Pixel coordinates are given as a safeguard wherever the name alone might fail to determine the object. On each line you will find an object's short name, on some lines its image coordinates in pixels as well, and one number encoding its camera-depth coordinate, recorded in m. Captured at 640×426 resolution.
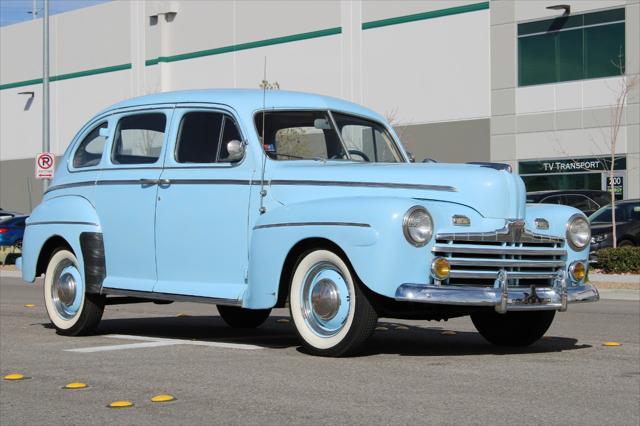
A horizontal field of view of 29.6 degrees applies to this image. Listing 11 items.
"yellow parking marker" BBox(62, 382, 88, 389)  7.54
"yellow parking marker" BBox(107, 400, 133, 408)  6.85
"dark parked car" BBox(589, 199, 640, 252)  25.89
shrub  22.86
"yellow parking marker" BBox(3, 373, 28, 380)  8.02
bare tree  33.53
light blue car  8.58
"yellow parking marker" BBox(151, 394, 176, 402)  7.01
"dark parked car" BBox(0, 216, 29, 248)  34.16
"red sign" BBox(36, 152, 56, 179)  30.39
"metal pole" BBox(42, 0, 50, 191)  32.06
